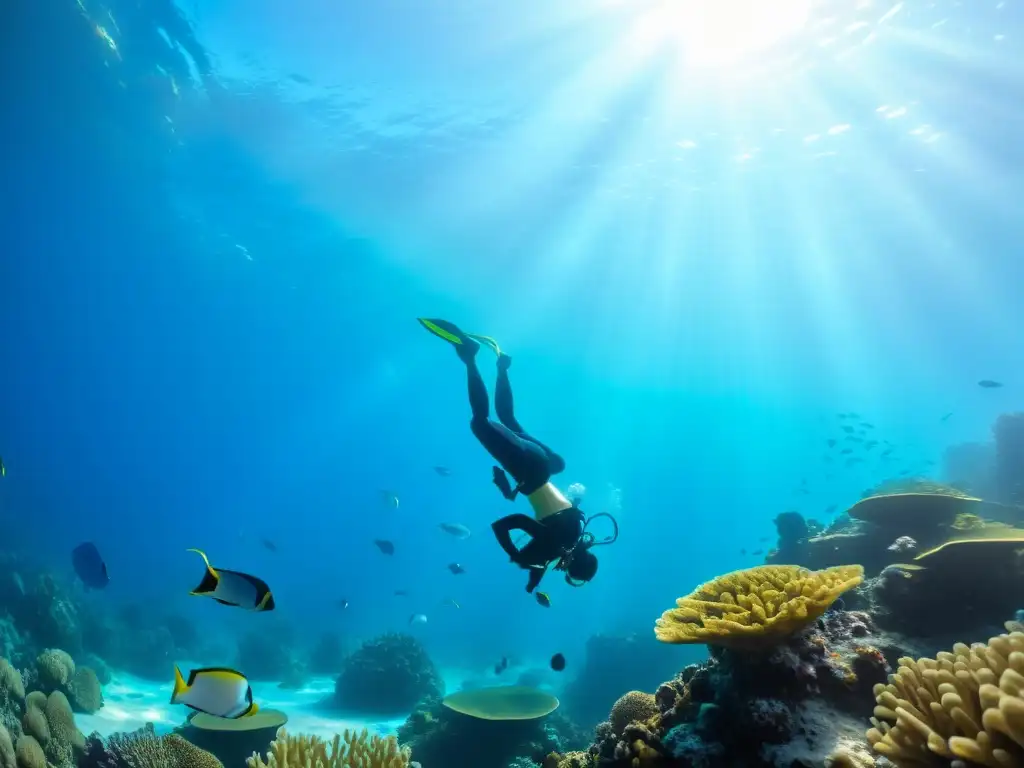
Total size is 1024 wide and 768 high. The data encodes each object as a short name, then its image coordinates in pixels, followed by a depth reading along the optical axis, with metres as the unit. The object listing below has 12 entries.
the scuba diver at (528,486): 4.45
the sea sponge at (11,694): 6.77
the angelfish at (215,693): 3.10
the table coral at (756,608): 3.41
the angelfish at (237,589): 2.97
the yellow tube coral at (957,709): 1.98
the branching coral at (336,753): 3.67
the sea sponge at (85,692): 9.95
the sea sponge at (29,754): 5.59
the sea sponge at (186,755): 5.57
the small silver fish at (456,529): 16.81
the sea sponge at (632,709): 5.49
